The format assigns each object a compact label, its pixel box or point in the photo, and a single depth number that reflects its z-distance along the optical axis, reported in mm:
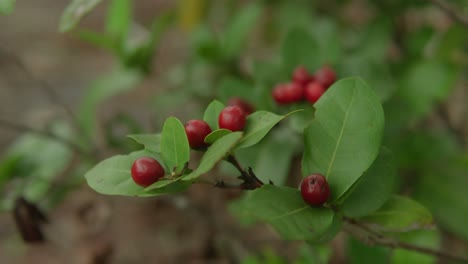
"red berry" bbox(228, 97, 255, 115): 309
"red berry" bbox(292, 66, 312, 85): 301
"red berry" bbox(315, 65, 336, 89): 296
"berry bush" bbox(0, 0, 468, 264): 231
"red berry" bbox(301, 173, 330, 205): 233
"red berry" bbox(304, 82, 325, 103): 287
